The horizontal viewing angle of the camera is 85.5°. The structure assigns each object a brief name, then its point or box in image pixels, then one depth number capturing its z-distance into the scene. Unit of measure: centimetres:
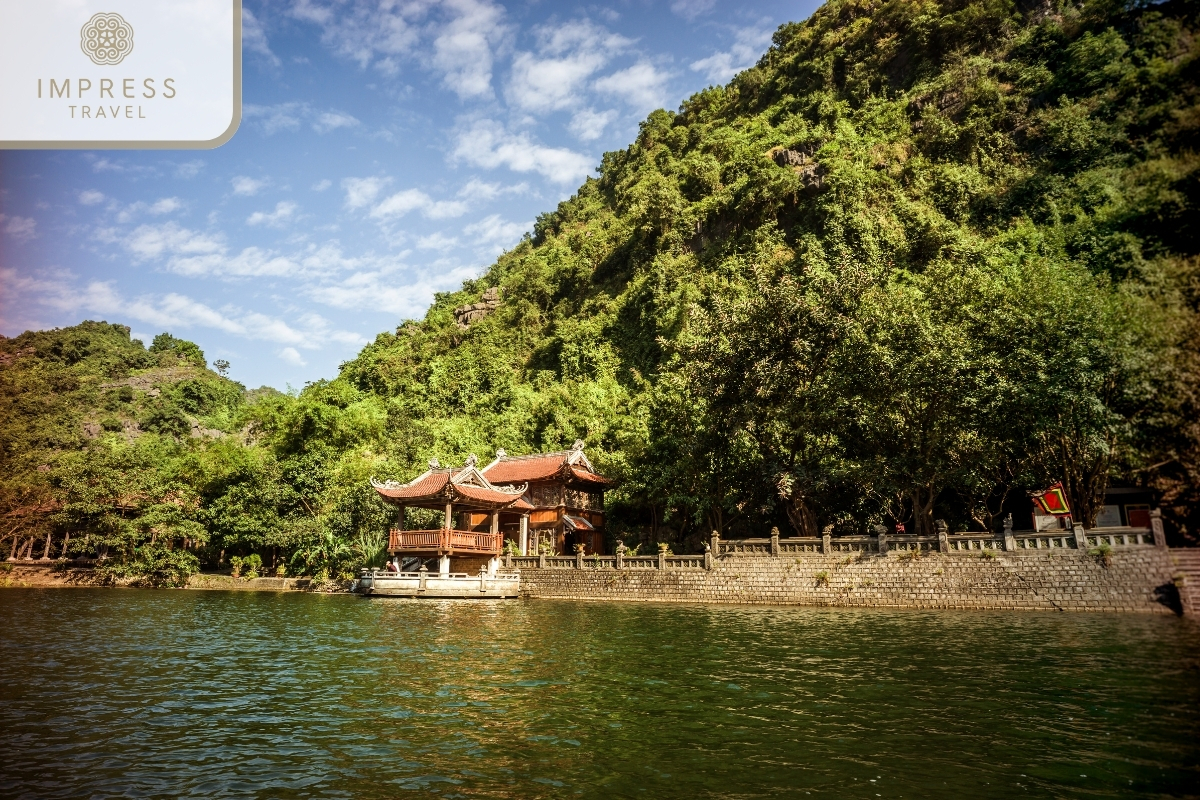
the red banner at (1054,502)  2244
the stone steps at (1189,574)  1848
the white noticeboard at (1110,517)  2684
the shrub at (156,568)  3428
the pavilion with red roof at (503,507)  3061
